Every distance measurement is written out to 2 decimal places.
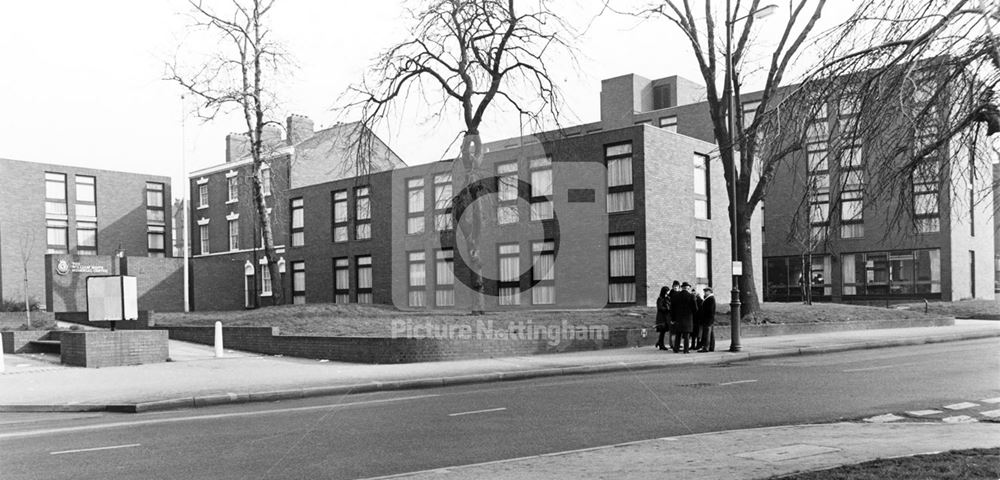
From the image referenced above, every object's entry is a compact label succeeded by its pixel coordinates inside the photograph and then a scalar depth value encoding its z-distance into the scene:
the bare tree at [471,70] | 24.98
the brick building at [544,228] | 31.05
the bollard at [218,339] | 20.87
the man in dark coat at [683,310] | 20.36
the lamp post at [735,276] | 20.34
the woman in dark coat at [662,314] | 20.96
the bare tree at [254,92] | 31.56
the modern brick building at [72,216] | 47.88
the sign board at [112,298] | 20.70
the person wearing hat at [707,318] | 20.59
